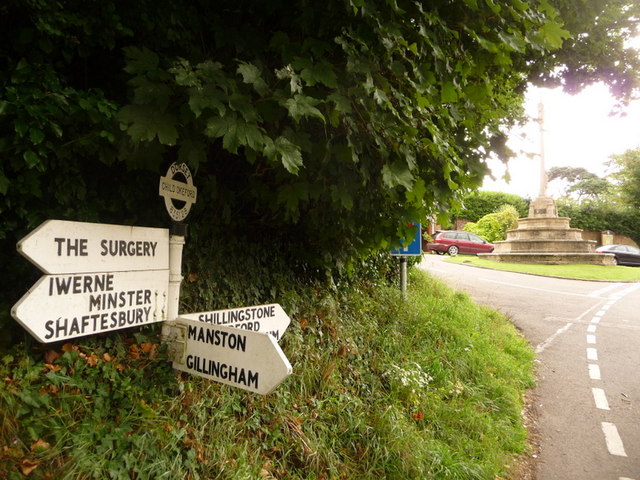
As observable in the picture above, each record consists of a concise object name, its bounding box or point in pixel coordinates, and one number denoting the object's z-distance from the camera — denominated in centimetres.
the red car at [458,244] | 2531
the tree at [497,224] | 2834
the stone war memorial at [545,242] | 2228
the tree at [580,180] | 5153
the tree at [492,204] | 3378
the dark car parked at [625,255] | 2558
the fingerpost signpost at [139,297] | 183
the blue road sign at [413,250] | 646
